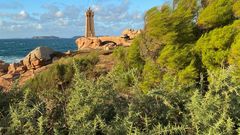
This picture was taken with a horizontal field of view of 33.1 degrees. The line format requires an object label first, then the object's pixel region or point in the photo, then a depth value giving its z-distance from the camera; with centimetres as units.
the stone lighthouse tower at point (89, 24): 4326
